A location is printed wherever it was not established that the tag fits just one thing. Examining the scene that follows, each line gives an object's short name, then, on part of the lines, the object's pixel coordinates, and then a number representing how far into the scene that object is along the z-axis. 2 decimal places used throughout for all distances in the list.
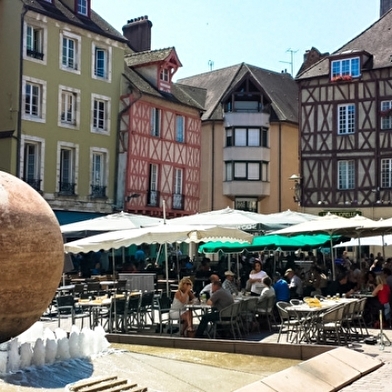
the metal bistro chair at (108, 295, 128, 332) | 13.09
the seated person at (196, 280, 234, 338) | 12.65
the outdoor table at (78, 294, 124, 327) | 13.20
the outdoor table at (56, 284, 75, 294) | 16.73
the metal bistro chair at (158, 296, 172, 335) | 13.49
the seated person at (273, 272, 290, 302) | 14.48
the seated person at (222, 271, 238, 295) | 15.10
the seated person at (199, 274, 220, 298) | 13.39
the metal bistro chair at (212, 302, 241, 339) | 12.48
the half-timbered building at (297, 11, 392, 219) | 34.91
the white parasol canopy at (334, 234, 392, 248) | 22.27
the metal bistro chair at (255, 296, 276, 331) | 13.78
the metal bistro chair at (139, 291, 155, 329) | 13.80
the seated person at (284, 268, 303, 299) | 16.31
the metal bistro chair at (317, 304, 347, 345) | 11.76
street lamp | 36.91
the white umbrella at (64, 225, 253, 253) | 13.98
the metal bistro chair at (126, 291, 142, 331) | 13.33
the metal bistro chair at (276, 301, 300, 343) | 12.09
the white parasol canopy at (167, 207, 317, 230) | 17.08
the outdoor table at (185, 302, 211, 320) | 12.54
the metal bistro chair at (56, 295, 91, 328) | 13.34
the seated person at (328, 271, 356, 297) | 15.38
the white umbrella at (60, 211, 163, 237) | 17.70
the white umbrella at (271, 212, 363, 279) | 15.69
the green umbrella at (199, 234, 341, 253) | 18.69
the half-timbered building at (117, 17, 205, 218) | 33.28
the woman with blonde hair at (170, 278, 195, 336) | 12.84
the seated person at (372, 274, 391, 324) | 13.83
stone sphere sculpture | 7.16
